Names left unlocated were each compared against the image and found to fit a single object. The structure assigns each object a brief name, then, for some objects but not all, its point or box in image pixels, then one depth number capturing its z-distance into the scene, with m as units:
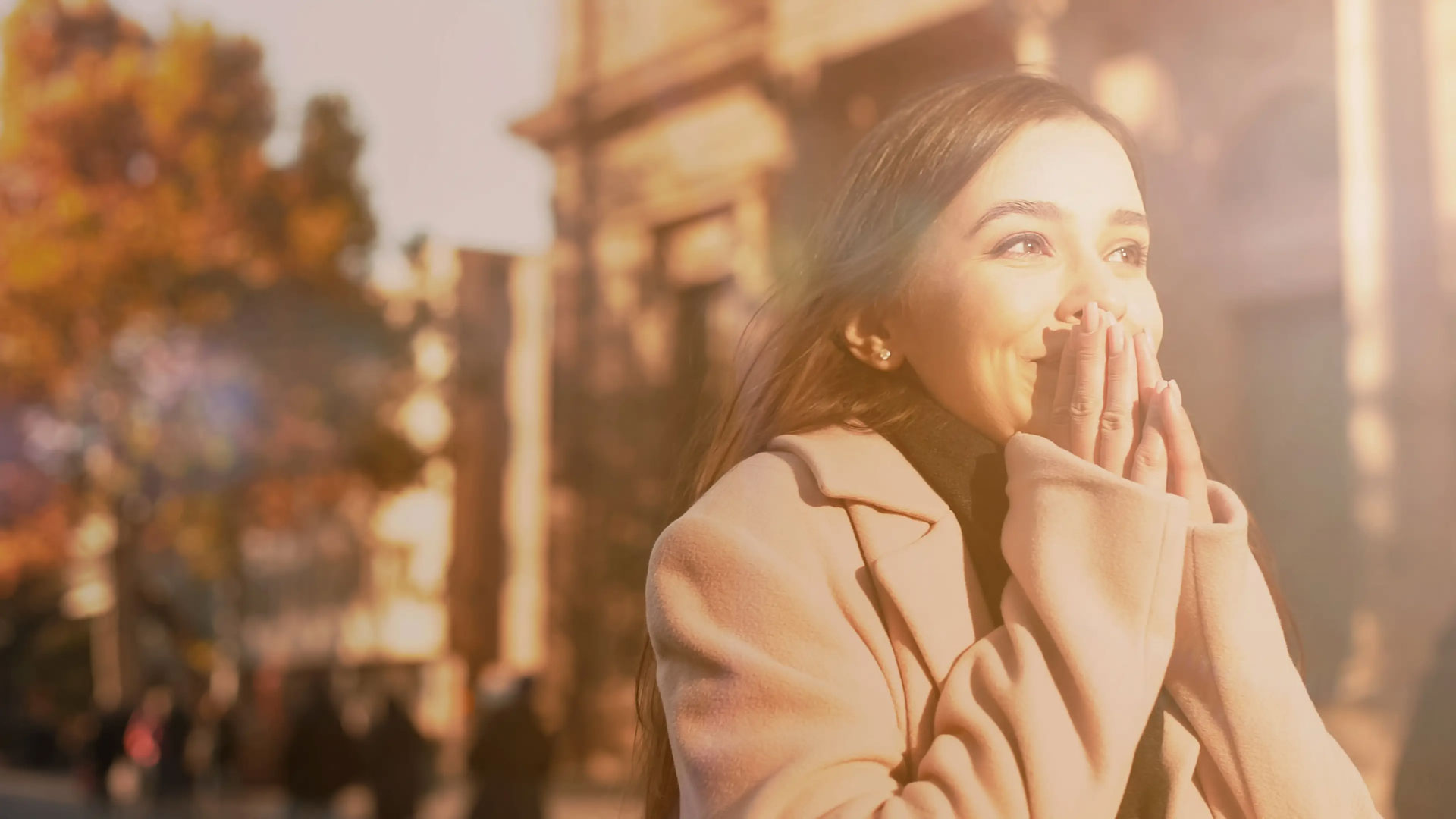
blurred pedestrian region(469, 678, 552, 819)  5.96
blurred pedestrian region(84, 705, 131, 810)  10.17
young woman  1.11
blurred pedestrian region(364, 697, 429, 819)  7.25
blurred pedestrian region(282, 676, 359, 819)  8.01
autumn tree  10.94
